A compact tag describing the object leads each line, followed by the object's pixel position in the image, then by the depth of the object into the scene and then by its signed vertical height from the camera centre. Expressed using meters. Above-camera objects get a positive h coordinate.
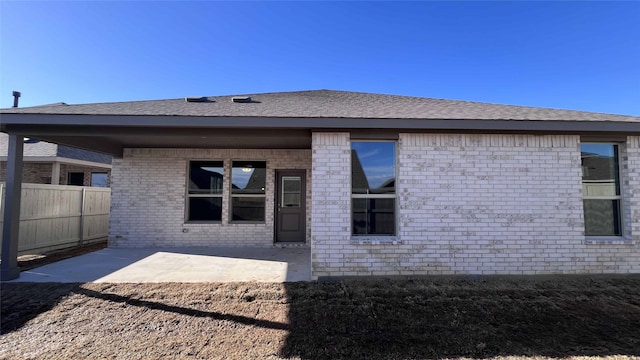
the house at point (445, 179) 4.98 +0.36
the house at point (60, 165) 11.14 +1.40
